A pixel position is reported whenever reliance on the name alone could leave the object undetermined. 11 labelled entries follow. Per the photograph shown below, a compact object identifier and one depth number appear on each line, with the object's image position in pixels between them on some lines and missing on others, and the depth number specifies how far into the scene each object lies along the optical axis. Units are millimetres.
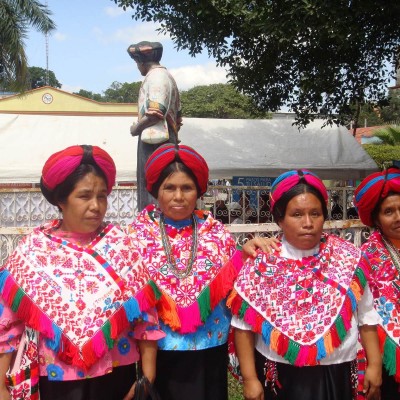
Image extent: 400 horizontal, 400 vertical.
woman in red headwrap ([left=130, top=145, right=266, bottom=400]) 2490
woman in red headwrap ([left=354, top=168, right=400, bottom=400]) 2525
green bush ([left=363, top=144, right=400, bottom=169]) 19367
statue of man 4457
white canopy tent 8602
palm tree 15906
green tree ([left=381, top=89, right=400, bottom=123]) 39891
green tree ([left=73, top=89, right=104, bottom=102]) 72344
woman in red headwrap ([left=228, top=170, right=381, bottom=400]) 2305
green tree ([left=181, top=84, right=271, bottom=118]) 42188
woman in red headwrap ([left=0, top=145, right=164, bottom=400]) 2152
